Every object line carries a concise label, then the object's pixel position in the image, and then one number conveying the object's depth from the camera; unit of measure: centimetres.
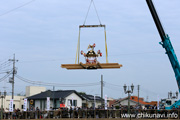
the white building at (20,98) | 6941
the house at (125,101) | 8431
